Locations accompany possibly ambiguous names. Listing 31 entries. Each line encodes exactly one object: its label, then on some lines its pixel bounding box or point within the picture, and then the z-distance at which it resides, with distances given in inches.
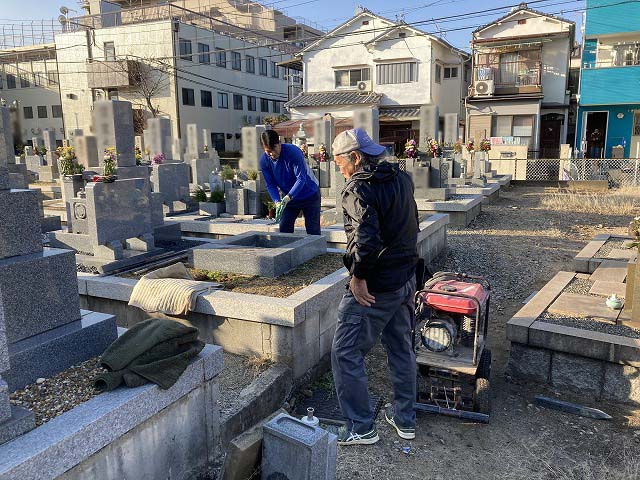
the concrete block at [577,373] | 168.9
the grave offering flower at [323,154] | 573.3
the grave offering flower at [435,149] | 512.7
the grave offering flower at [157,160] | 480.7
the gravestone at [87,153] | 430.6
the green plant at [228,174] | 472.4
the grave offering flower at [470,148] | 798.5
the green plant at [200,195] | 450.0
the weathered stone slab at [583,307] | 190.2
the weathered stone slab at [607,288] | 216.8
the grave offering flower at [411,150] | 508.3
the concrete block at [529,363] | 177.6
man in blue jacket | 247.1
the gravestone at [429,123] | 588.7
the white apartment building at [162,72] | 1226.0
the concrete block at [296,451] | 106.3
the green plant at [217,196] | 439.5
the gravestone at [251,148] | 536.4
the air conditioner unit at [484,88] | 1019.9
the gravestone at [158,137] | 613.4
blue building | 863.1
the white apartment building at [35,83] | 1372.8
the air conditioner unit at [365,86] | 1155.9
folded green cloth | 111.1
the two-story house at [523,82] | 1007.6
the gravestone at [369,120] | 463.3
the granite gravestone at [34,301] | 122.4
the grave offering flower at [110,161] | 320.2
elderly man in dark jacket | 124.6
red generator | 155.3
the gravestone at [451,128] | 749.3
